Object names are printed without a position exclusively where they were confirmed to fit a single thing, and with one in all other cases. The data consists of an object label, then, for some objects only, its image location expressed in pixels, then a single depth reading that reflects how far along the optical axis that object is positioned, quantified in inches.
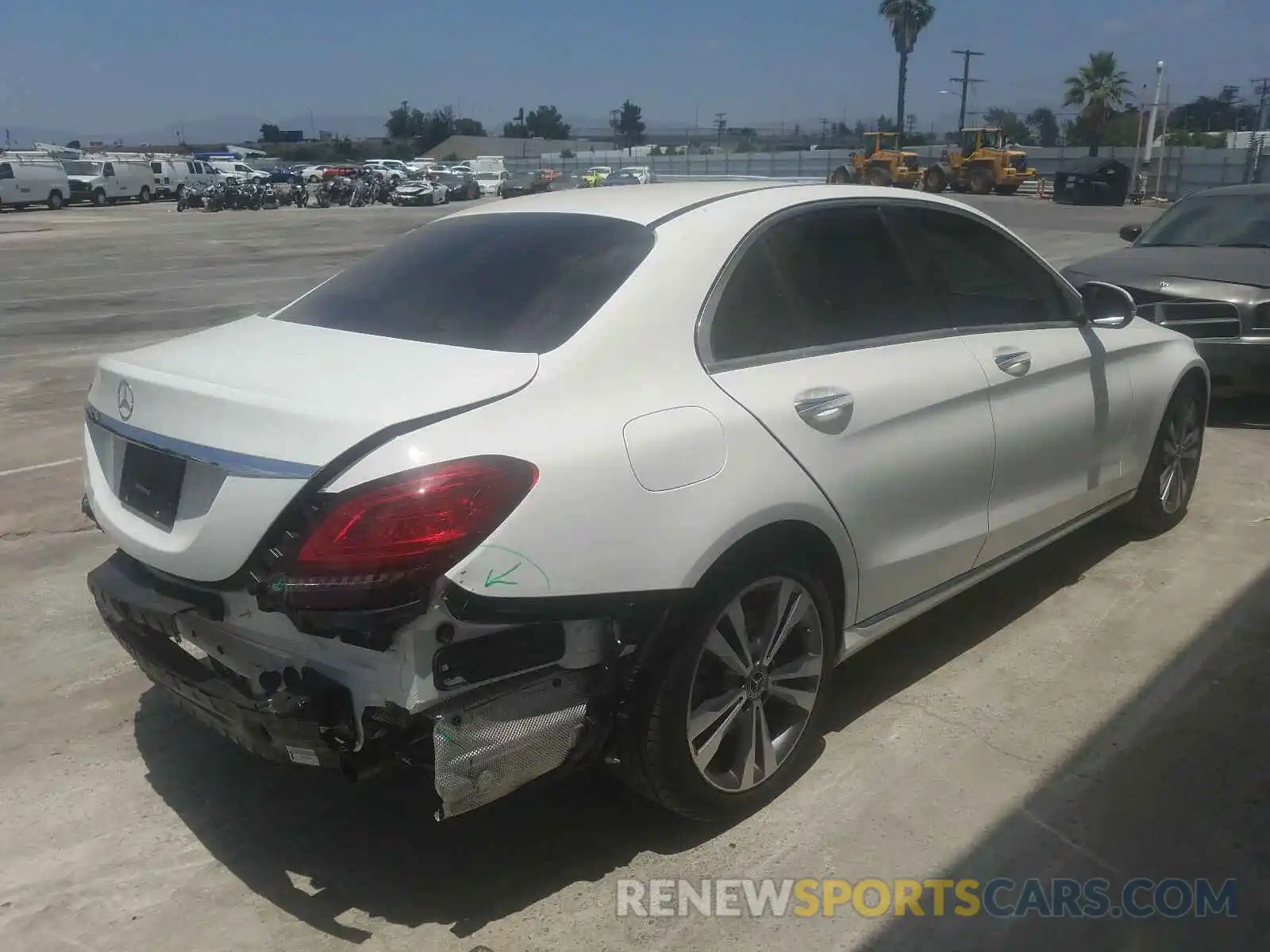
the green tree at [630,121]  5275.6
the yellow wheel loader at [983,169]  1704.0
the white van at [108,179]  1777.8
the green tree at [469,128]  5093.5
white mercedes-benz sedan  97.9
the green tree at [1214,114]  3410.4
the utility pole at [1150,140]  1576.5
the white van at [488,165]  2283.6
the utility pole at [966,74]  2940.5
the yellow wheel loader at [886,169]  1658.5
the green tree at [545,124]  5531.5
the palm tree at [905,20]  3043.8
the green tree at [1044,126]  3287.4
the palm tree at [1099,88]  2476.6
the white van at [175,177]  1961.1
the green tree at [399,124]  5255.9
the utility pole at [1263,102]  2155.5
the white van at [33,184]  1593.3
